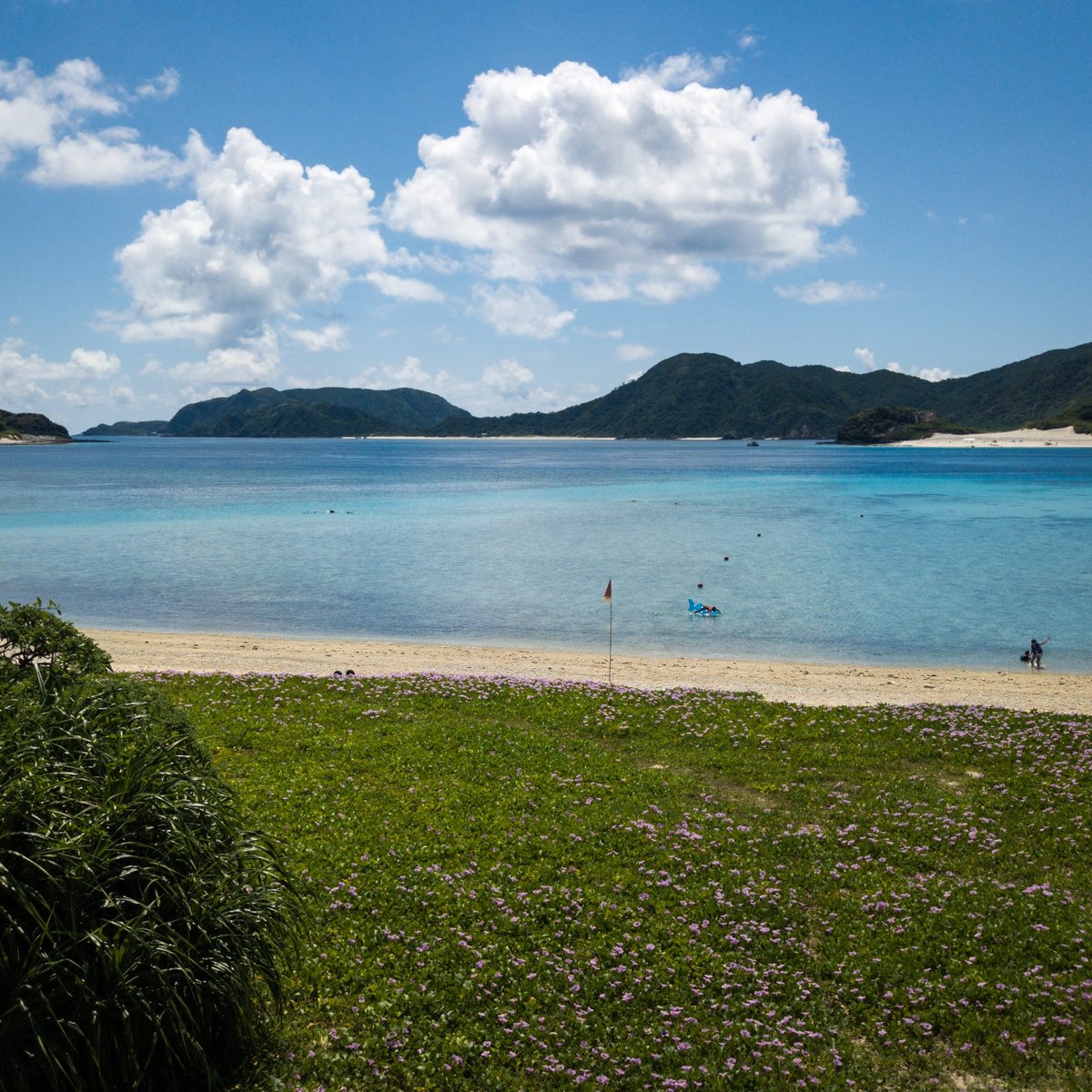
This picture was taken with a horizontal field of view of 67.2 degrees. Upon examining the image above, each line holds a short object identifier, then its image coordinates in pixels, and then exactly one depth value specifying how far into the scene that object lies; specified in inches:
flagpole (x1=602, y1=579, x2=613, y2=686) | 1052.4
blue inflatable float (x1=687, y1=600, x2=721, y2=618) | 1598.2
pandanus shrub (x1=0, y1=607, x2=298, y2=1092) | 254.8
